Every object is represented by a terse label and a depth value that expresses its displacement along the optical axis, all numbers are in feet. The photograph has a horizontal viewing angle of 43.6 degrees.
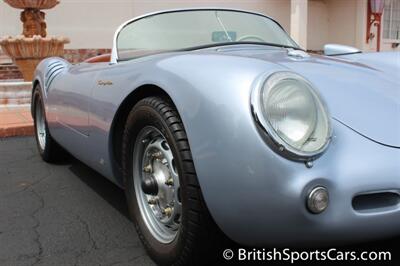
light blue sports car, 5.57
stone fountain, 27.12
